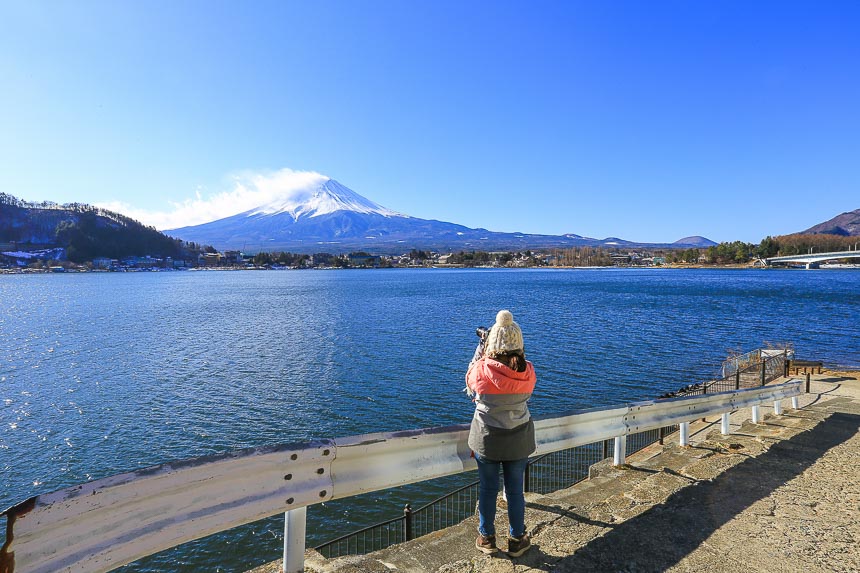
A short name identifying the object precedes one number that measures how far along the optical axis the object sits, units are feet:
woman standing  12.62
